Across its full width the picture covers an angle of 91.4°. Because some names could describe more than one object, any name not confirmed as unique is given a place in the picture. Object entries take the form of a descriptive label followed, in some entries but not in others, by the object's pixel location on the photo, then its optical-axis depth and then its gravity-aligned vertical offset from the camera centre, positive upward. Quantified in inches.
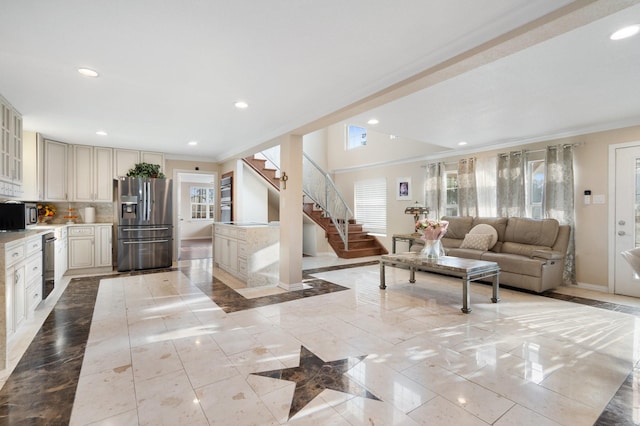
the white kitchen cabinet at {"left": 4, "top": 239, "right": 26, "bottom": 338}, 104.0 -25.4
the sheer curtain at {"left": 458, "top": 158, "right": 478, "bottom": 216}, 243.1 +19.0
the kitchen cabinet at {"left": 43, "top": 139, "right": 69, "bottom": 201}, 216.5 +30.0
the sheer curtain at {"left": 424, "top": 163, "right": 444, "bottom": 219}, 264.8 +19.5
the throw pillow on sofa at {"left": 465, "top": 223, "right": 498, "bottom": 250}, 213.2 -12.8
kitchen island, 191.9 -25.8
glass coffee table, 146.8 -27.7
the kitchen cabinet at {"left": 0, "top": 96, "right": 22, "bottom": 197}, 138.1 +29.2
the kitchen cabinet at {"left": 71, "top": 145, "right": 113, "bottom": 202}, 232.2 +30.4
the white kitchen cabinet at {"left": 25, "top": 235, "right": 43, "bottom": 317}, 126.2 -25.7
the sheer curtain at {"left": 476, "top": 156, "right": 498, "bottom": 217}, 234.8 +21.1
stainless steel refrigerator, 233.3 -7.6
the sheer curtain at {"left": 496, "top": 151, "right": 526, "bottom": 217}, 217.5 +19.8
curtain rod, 195.3 +42.7
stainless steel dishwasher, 147.9 -24.6
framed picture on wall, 294.1 +23.4
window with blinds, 323.3 +9.1
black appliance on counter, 146.3 -1.3
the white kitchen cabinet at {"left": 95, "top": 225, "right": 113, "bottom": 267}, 227.3 -23.9
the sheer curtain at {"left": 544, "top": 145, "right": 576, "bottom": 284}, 196.2 +13.5
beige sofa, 177.8 -24.9
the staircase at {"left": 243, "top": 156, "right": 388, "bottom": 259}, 299.7 -21.1
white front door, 173.6 -0.9
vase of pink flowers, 173.3 -12.5
